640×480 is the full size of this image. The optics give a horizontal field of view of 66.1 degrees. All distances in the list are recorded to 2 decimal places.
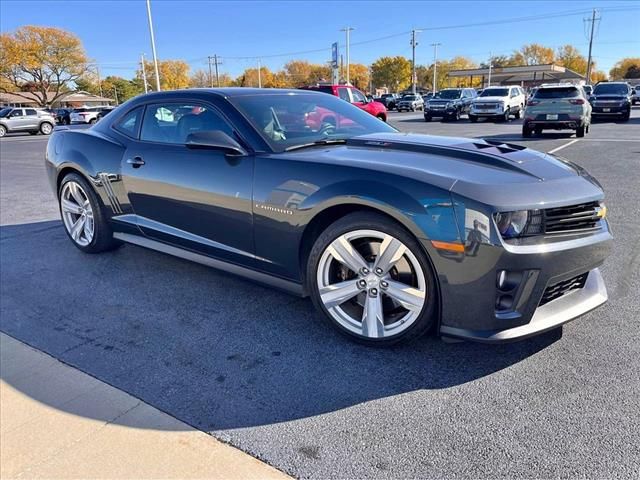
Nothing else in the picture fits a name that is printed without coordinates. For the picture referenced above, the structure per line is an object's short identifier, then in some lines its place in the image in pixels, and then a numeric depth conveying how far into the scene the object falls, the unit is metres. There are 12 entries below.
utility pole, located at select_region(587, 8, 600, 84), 70.56
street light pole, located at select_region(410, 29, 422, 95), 73.44
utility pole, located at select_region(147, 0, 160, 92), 36.97
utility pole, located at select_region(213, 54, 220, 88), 89.00
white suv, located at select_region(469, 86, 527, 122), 22.73
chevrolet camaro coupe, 2.38
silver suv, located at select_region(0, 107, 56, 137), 27.23
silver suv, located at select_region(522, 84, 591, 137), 14.42
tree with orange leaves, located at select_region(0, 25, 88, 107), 57.73
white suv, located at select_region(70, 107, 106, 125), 31.09
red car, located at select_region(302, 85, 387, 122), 18.65
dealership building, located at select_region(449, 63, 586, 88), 76.94
